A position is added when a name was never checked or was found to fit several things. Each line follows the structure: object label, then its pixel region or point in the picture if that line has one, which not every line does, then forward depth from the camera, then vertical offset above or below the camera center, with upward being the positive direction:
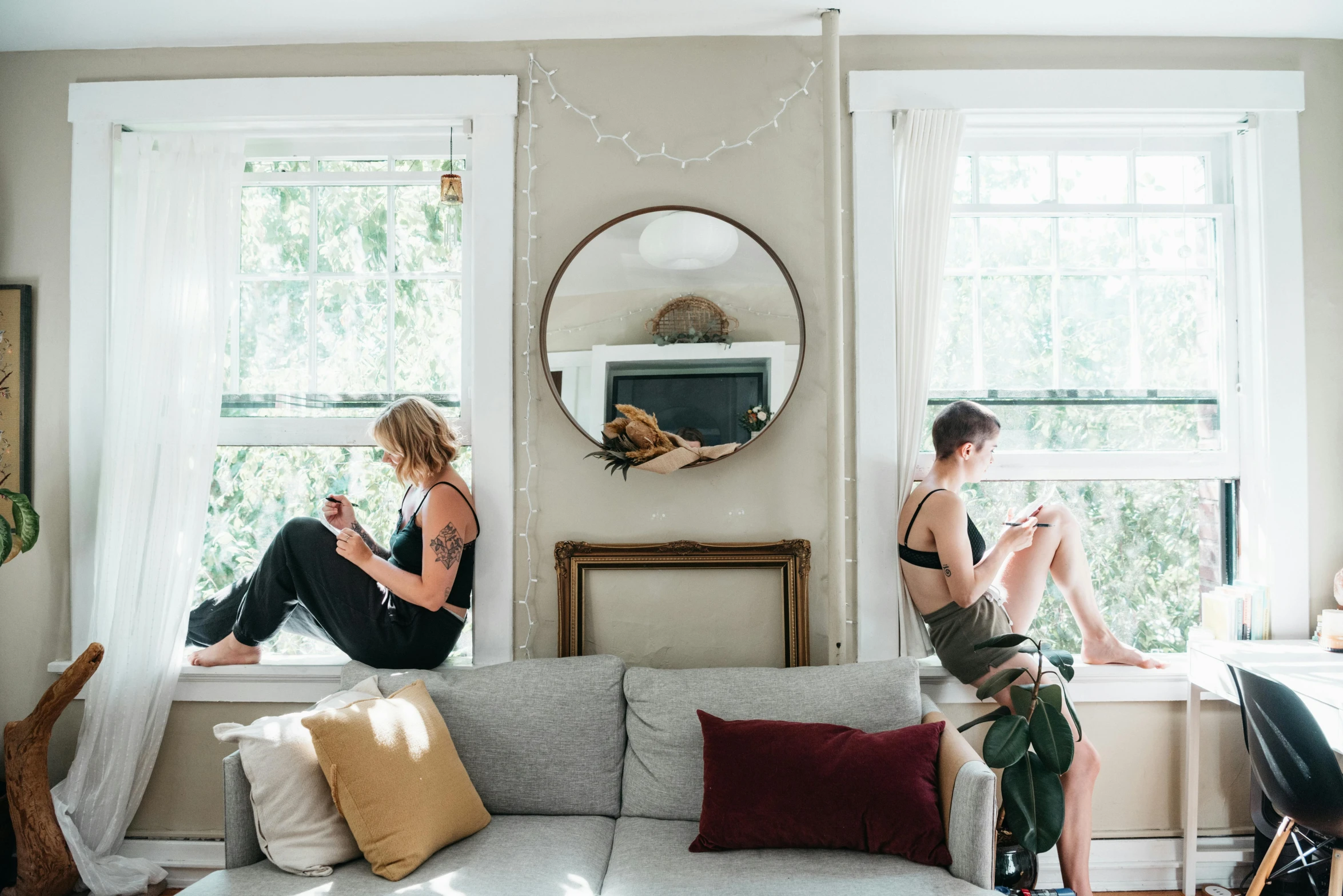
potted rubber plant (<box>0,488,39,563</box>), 2.38 -0.16
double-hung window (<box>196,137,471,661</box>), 2.72 +0.53
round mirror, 2.52 +0.46
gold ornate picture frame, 2.54 -0.31
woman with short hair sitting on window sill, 2.26 -0.34
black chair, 1.88 -0.73
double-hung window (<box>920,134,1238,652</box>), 2.71 +0.44
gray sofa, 1.87 -0.83
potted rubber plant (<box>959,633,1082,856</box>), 1.97 -0.74
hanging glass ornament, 2.54 +0.92
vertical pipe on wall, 2.50 +0.24
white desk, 2.02 -0.59
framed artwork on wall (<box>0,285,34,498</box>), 2.64 +0.31
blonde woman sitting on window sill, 2.41 -0.32
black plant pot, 2.02 -1.04
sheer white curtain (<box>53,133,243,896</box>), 2.53 +0.06
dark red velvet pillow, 1.89 -0.80
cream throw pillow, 1.88 -0.82
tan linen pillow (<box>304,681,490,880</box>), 1.87 -0.78
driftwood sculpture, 2.36 -0.99
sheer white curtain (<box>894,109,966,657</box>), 2.58 +0.66
